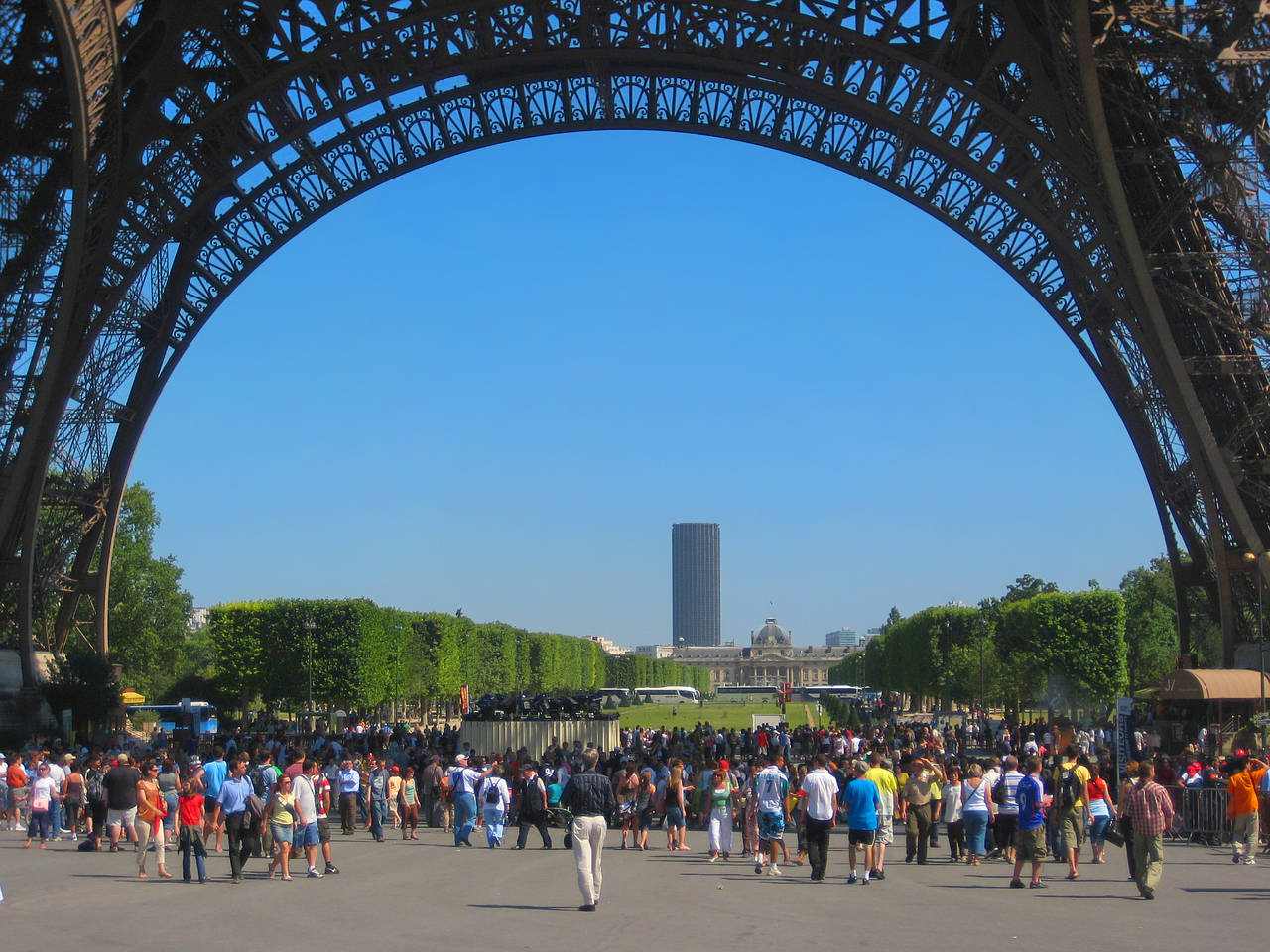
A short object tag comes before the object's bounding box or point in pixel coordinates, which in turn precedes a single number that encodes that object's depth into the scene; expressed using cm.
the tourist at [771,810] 1864
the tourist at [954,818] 2041
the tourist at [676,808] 2197
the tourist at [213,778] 1950
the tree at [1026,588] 14462
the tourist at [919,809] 1970
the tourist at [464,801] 2320
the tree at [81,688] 3850
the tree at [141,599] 7488
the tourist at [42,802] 2272
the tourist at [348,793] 2484
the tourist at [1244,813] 1959
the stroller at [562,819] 2257
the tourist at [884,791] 1892
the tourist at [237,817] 1758
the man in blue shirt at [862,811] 1700
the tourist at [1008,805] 1912
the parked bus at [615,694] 11908
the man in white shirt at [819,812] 1734
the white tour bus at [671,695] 17104
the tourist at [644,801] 2259
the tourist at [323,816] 1852
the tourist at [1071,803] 1812
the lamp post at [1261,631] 3125
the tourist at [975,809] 1988
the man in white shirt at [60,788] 2372
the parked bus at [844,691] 15575
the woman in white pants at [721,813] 2045
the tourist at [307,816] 1778
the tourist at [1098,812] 2002
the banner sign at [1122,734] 2305
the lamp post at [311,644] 6568
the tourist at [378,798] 2486
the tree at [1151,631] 8875
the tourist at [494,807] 2298
